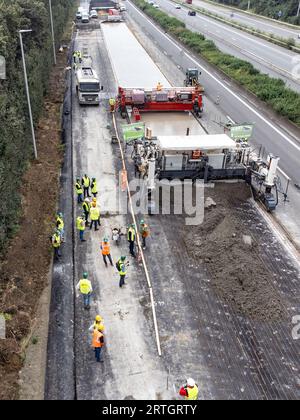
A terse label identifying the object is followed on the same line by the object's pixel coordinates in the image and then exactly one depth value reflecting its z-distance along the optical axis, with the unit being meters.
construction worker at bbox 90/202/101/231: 19.56
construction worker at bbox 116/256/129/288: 16.30
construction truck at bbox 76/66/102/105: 36.06
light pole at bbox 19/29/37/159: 23.81
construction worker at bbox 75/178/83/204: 22.05
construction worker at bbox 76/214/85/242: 19.02
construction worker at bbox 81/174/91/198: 22.25
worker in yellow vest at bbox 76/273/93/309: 15.20
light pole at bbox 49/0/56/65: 43.87
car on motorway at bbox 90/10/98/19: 82.75
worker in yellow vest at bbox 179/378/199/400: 11.67
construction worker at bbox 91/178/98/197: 22.20
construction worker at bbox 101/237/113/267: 17.37
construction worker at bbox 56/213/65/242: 18.45
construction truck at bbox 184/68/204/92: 39.41
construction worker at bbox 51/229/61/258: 17.77
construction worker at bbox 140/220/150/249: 18.92
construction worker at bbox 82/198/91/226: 20.25
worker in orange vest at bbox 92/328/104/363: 13.05
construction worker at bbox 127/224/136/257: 18.14
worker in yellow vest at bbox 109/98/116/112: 34.19
